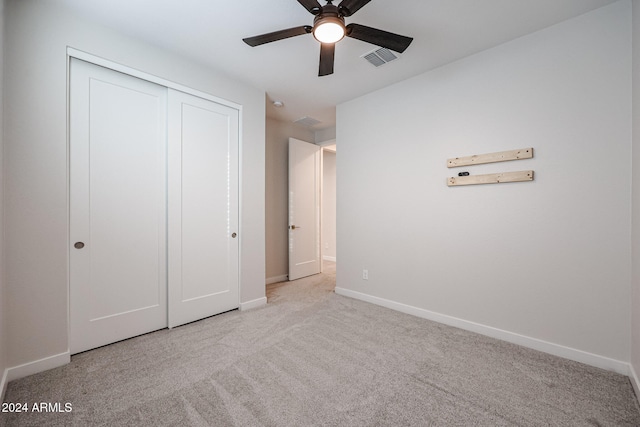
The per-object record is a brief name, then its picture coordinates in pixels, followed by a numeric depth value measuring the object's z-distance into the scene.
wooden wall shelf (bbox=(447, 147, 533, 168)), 2.30
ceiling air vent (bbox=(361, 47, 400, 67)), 2.54
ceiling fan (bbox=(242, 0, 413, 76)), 1.69
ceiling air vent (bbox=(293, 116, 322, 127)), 4.37
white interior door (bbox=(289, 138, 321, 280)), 4.45
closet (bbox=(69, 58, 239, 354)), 2.17
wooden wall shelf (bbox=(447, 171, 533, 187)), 2.30
